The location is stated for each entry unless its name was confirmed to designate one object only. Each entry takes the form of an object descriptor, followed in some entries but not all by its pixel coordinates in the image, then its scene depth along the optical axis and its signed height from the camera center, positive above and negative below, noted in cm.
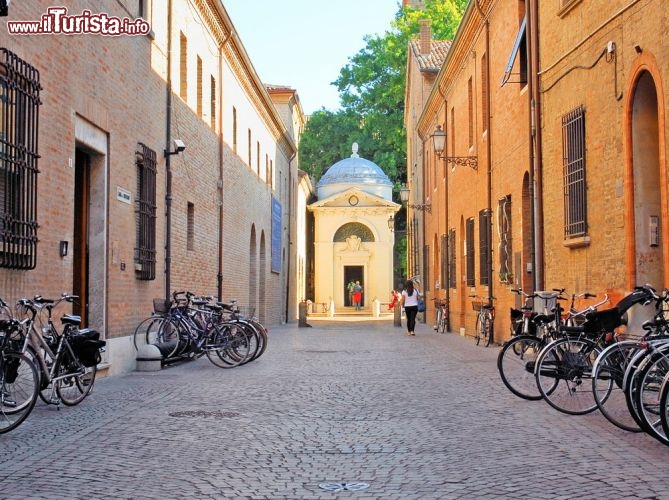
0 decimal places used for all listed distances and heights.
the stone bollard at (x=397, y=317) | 3578 -63
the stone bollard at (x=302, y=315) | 3459 -53
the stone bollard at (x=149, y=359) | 1437 -85
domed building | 6181 +390
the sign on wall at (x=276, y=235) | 3612 +246
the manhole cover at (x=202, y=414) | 916 -107
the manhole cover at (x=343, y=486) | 582 -111
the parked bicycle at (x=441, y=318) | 2880 -54
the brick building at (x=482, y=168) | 1831 +304
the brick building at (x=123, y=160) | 1035 +206
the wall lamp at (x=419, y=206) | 3538 +340
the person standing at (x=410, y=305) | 2714 -15
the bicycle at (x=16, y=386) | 789 -69
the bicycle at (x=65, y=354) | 912 -53
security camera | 1709 +268
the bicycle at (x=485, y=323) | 2058 -50
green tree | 5044 +1121
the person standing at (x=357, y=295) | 5869 +29
